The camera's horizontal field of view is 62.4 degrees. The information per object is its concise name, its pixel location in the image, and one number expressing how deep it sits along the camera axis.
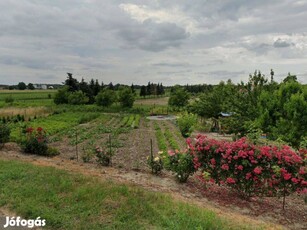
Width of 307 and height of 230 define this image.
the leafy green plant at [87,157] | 8.95
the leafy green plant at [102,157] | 8.47
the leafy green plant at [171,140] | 13.94
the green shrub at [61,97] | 44.00
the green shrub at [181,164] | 6.36
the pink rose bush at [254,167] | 5.25
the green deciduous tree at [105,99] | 40.38
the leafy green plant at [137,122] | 23.75
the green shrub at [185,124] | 18.88
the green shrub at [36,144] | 9.62
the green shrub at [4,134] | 10.45
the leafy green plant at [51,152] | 9.83
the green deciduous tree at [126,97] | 40.69
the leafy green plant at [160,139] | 13.45
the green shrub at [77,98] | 42.53
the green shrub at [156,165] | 7.42
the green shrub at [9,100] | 43.53
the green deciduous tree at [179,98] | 39.53
